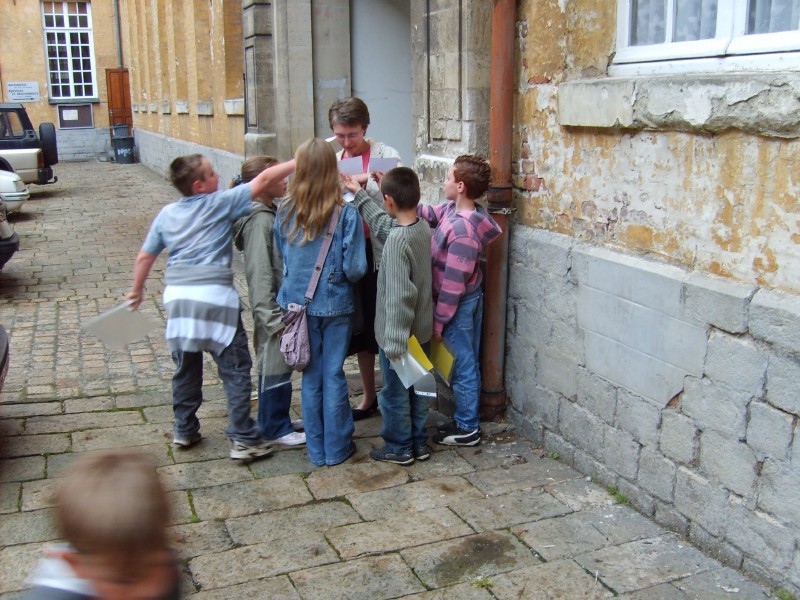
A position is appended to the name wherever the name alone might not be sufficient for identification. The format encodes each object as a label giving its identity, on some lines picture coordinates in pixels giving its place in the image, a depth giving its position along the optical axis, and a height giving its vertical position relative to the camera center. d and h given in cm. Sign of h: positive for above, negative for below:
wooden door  2839 +58
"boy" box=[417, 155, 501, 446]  462 -88
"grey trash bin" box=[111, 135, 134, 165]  2659 -107
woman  483 -25
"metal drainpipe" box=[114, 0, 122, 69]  2858 +268
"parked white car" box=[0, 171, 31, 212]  1400 -122
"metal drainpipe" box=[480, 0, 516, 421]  471 -47
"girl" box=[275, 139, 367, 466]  432 -84
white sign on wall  2727 +76
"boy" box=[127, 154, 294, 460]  440 -71
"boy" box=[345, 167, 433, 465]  435 -93
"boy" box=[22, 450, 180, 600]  159 -76
